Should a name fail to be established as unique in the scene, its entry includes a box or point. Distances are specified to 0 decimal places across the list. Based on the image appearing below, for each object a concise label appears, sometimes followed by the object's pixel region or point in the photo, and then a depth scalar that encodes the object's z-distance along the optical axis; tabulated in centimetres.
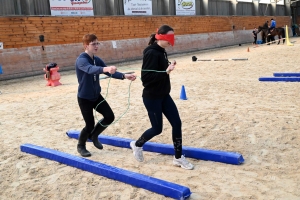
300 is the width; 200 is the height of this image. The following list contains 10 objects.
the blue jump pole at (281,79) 845
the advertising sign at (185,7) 2361
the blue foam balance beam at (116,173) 291
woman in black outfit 338
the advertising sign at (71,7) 1608
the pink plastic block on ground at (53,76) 1101
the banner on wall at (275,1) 3502
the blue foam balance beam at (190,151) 365
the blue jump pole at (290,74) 898
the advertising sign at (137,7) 1978
